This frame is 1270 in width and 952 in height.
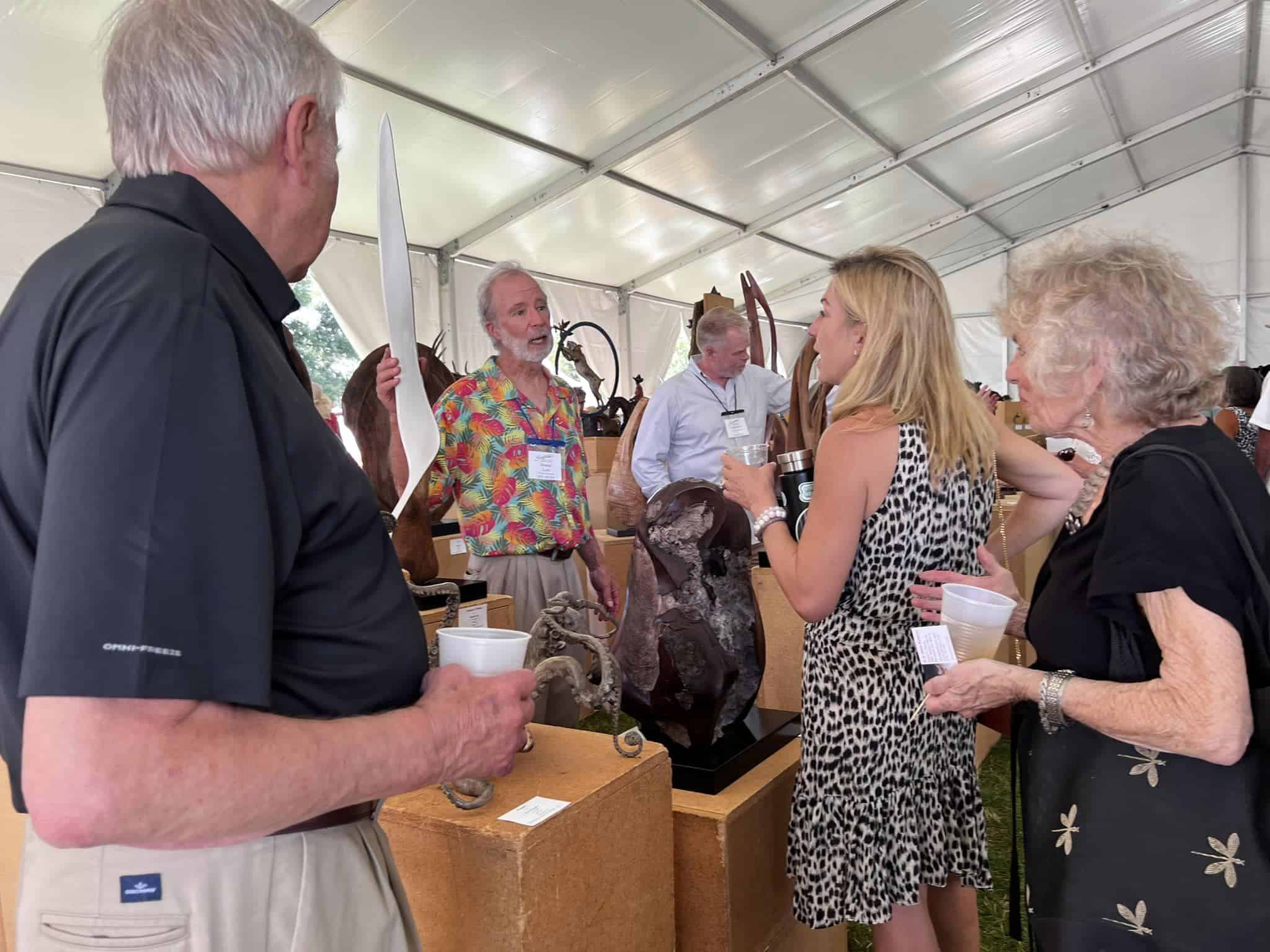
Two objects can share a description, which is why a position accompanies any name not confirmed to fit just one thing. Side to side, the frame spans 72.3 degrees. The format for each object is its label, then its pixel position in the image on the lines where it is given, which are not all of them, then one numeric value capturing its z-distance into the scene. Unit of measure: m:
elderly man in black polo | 0.59
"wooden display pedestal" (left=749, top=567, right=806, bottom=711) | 2.90
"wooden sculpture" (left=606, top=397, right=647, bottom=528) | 3.84
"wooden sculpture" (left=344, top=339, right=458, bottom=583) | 2.53
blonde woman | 1.51
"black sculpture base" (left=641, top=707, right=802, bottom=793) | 1.68
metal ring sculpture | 5.20
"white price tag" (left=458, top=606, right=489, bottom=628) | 2.31
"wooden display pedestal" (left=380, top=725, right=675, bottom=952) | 1.12
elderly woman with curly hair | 0.99
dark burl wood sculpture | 1.69
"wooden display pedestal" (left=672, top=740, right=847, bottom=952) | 1.57
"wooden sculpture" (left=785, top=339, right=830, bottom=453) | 3.14
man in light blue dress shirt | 3.80
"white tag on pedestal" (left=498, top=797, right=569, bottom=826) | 1.14
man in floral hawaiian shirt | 2.59
